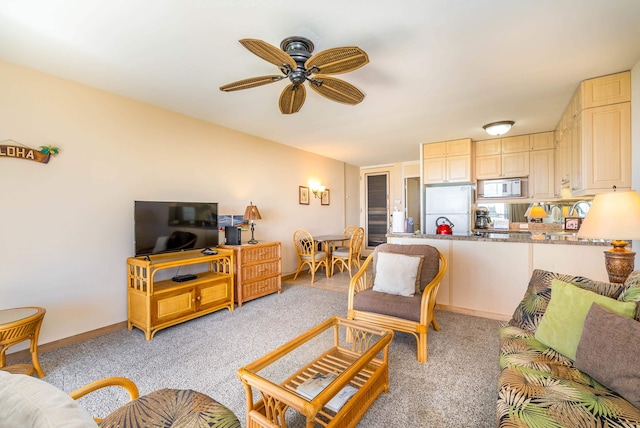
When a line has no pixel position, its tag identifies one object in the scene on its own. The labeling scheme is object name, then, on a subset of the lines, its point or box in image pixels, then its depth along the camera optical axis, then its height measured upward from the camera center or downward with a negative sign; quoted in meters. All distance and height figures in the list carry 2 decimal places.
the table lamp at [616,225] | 1.71 -0.09
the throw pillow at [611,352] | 1.10 -0.63
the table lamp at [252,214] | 4.01 -0.02
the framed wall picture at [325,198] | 6.00 +0.32
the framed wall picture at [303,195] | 5.36 +0.35
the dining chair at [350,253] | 4.95 -0.76
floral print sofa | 1.03 -0.79
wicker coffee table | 1.23 -1.02
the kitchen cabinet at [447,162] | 4.63 +0.88
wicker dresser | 3.57 -0.80
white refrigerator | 4.81 +0.10
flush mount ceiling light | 3.73 +1.17
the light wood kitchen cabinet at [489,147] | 4.71 +1.13
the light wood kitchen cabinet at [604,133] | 2.45 +0.72
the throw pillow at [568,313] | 1.39 -0.58
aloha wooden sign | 2.24 +0.54
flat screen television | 2.80 -0.14
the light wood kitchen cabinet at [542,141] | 4.31 +1.13
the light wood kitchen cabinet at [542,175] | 4.33 +0.59
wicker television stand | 2.70 -0.84
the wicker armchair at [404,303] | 2.20 -0.78
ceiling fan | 1.66 +0.98
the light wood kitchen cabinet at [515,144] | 4.50 +1.14
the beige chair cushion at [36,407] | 0.63 -0.47
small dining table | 5.04 -0.52
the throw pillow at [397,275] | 2.46 -0.58
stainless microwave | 4.60 +0.40
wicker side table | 1.85 -0.81
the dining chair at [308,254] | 4.76 -0.75
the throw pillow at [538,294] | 1.64 -0.56
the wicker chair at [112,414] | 0.64 -0.73
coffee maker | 5.05 -0.13
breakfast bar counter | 2.69 -0.57
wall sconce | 5.73 +0.50
